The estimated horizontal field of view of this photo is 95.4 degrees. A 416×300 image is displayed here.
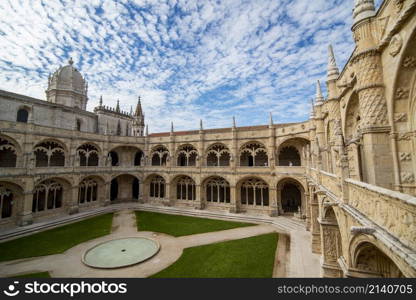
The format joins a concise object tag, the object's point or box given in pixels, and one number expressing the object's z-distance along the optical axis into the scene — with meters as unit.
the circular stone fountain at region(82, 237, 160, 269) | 12.66
